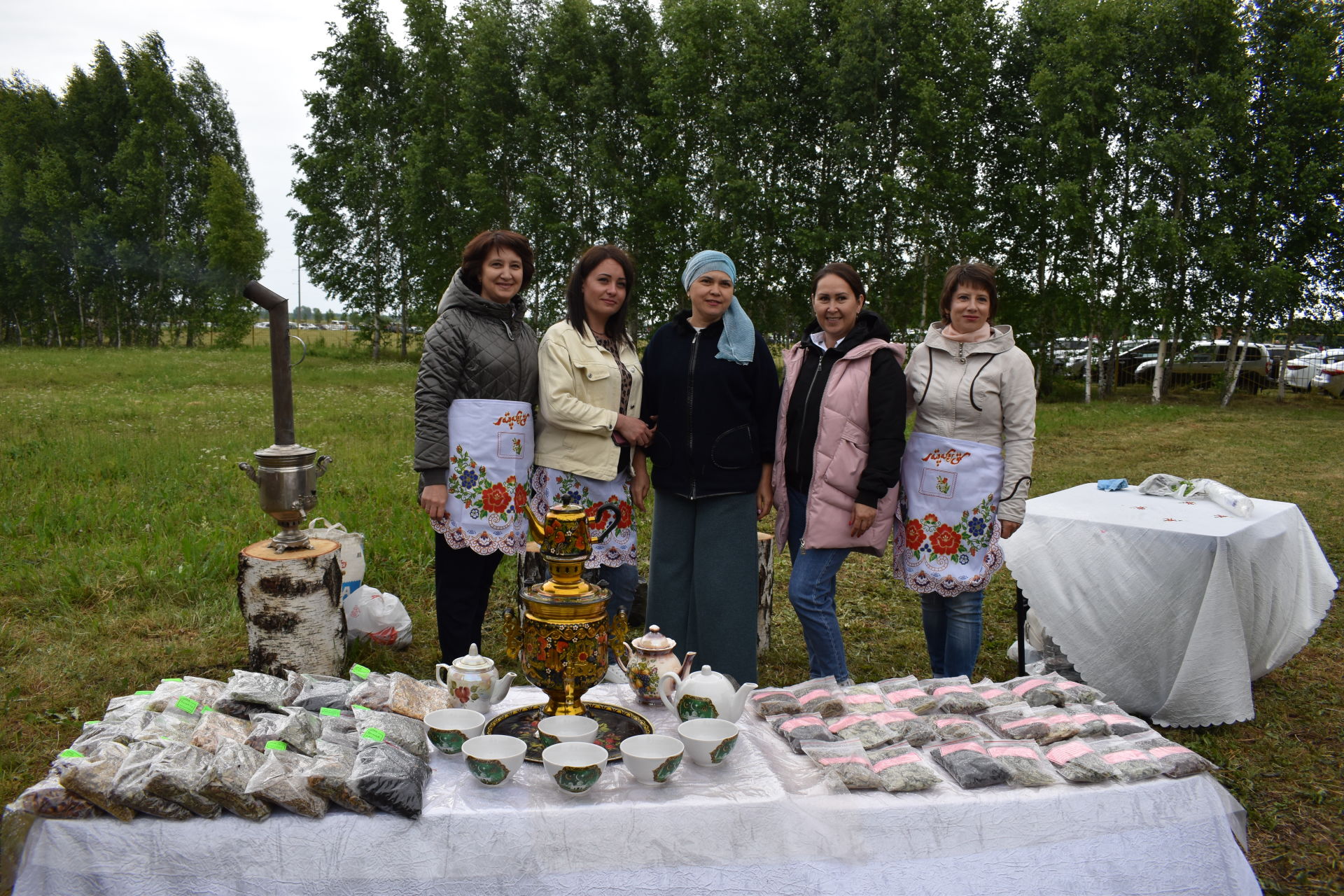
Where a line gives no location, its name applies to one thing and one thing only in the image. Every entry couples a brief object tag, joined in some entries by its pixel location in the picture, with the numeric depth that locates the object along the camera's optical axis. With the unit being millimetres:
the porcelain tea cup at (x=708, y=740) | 1948
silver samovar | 3336
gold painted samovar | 2029
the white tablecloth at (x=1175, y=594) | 3271
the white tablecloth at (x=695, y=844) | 1713
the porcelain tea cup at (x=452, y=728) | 2014
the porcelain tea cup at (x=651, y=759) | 1846
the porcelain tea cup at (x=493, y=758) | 1843
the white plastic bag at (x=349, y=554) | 4020
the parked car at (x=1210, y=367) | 20266
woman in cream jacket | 3137
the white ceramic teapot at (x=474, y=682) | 2254
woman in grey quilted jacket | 3166
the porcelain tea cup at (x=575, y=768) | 1807
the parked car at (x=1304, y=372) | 20234
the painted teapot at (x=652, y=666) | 2348
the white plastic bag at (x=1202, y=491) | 3562
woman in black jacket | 3129
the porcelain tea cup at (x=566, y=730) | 2008
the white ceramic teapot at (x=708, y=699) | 2160
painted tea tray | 2076
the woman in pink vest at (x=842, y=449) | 3100
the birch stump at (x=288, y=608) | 3350
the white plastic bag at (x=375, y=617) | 4023
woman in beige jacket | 3162
